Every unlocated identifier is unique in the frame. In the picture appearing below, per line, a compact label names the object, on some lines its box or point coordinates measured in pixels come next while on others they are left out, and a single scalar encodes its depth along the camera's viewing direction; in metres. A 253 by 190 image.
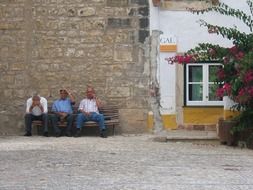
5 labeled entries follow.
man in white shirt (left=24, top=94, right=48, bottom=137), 14.80
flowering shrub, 11.88
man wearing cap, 14.66
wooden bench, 14.70
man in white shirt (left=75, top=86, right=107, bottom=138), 14.52
